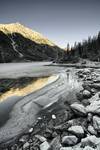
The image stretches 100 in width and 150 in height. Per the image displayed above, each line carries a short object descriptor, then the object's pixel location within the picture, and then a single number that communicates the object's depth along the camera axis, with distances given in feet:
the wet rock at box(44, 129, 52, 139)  16.51
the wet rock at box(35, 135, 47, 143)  15.77
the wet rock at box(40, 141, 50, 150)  14.33
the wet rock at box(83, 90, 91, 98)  28.46
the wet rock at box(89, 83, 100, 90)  33.08
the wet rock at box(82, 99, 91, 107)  23.92
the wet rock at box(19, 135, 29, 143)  16.18
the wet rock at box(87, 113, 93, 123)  17.68
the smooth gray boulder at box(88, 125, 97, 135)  15.51
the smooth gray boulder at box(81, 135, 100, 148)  13.52
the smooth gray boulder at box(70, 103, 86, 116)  19.38
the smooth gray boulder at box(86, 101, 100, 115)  18.19
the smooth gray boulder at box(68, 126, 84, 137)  15.29
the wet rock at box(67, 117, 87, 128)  17.81
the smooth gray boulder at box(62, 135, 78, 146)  14.37
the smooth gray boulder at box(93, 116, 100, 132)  15.63
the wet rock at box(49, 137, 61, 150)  14.33
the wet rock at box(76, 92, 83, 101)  28.36
